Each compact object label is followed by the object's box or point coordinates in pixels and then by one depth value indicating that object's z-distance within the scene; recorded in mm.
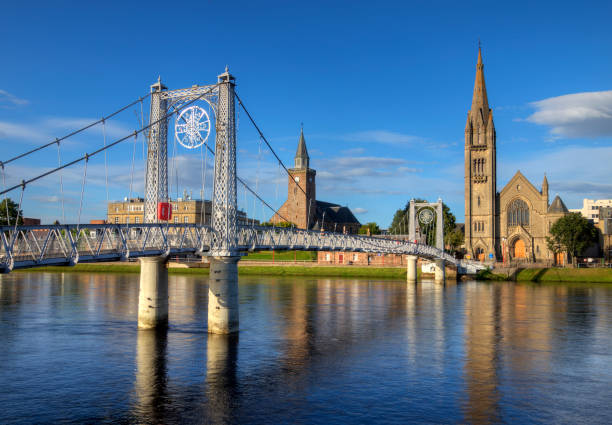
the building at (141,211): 121125
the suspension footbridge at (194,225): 37812
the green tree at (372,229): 157500
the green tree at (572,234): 105562
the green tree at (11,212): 84750
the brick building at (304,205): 157250
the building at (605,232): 119750
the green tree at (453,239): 126312
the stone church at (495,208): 116125
